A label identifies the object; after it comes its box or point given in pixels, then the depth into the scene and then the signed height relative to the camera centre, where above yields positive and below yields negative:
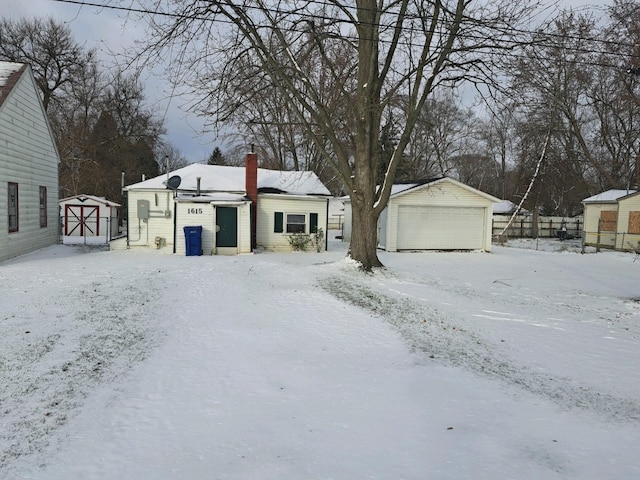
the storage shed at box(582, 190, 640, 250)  23.59 +0.27
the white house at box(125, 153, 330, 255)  16.56 +0.29
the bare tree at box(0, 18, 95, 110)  27.98 +10.86
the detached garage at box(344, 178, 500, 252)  20.03 +0.19
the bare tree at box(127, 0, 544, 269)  11.32 +4.41
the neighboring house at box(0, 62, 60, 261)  12.95 +1.63
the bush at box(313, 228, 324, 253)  18.94 -0.80
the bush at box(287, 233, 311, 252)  18.47 -0.93
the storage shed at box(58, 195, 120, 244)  24.61 -0.02
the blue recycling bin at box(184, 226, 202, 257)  15.98 -0.83
